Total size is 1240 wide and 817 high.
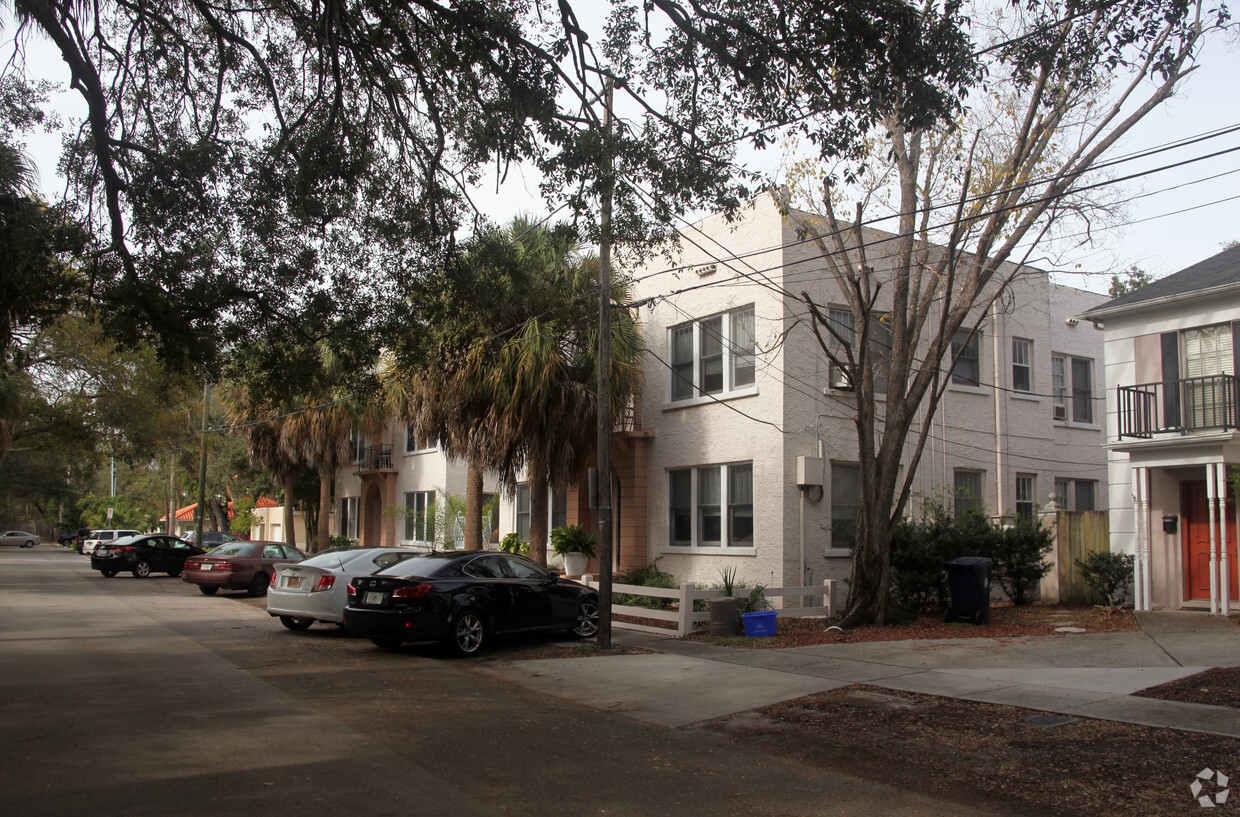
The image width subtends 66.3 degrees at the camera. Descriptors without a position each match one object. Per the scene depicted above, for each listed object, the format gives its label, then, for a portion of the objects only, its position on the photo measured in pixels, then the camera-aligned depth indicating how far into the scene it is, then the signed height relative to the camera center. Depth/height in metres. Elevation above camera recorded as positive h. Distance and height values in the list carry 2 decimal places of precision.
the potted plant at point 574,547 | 20.38 -1.27
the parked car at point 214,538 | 39.78 -2.16
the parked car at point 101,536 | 45.75 -2.49
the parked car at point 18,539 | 73.12 -3.96
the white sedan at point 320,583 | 14.62 -1.50
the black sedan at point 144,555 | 30.05 -2.15
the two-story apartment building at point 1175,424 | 16.30 +1.13
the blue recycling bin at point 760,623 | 14.56 -2.08
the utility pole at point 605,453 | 13.47 +0.51
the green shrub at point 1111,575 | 17.69 -1.63
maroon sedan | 22.89 -1.93
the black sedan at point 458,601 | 12.23 -1.52
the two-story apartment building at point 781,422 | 17.92 +1.38
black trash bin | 15.76 -1.68
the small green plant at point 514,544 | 23.47 -1.41
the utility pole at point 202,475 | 34.16 +0.47
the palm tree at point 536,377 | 18.17 +2.20
